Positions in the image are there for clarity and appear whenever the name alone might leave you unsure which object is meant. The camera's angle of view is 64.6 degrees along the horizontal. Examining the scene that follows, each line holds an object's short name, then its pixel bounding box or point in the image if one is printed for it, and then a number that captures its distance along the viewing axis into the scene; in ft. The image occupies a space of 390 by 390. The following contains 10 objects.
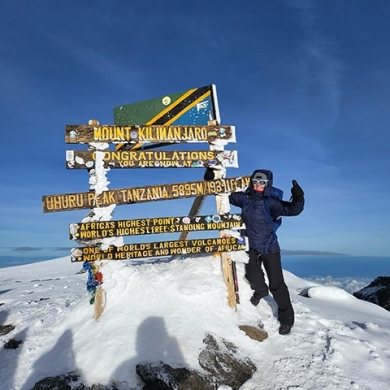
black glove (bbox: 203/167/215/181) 20.78
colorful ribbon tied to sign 17.74
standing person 17.54
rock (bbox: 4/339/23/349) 17.64
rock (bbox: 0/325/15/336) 19.84
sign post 17.78
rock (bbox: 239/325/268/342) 16.75
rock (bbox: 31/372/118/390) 12.48
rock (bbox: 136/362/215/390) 12.66
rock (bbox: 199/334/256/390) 13.76
